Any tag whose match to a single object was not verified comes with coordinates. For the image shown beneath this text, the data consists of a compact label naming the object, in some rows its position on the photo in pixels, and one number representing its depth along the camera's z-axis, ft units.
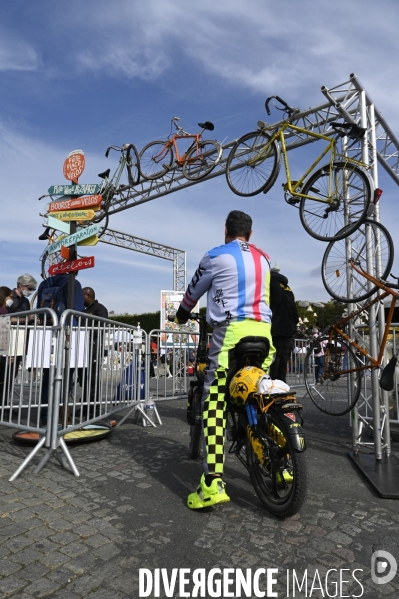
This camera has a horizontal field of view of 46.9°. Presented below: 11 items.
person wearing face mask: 23.61
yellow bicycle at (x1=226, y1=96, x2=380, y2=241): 16.94
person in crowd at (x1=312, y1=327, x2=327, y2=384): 20.40
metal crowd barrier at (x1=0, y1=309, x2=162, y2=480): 13.56
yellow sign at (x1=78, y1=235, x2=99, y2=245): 17.47
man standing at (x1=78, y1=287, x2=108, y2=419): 16.25
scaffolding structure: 15.28
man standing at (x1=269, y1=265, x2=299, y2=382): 16.97
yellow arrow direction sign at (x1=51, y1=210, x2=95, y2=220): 17.19
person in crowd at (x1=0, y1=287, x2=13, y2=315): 22.31
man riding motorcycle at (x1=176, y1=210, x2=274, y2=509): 10.00
